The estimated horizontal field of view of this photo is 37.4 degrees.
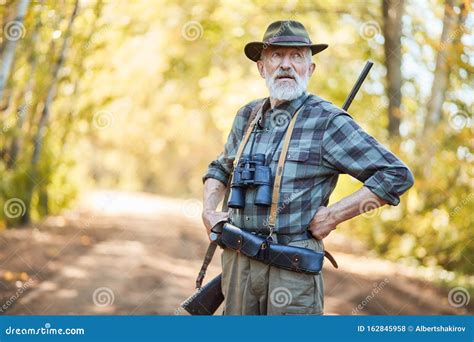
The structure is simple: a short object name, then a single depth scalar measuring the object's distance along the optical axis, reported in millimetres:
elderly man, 2936
